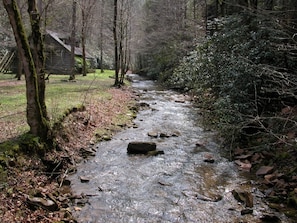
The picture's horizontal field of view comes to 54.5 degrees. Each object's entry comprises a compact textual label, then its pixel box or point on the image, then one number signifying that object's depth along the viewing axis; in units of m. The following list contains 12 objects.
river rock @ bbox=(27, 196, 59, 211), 5.84
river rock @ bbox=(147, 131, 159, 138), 12.23
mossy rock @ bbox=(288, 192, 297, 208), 6.45
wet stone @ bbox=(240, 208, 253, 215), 6.22
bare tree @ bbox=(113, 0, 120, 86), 23.02
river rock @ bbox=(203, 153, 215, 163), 9.42
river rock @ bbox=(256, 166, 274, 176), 8.15
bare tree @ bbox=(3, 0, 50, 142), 7.22
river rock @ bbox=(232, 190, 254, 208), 6.57
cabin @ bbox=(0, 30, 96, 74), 33.70
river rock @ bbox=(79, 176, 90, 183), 7.74
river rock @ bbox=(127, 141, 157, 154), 10.23
